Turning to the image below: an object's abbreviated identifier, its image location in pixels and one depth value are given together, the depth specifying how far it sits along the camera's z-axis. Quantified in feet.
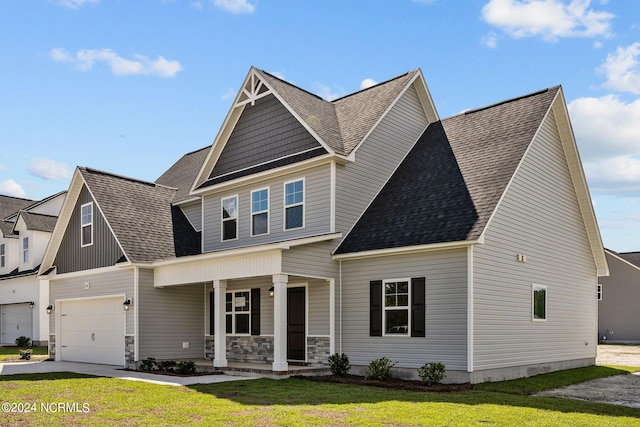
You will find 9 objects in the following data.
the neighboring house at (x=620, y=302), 115.85
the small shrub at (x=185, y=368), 54.81
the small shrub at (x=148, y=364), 58.44
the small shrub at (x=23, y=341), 93.09
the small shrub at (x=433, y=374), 45.75
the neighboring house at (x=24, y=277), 95.20
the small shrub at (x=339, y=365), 53.16
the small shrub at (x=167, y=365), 57.77
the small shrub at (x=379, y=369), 49.16
